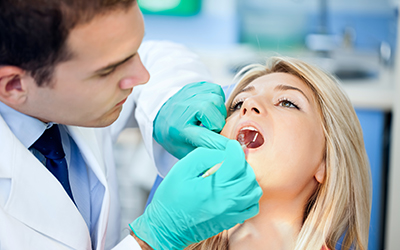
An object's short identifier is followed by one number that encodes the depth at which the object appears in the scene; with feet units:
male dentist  2.56
